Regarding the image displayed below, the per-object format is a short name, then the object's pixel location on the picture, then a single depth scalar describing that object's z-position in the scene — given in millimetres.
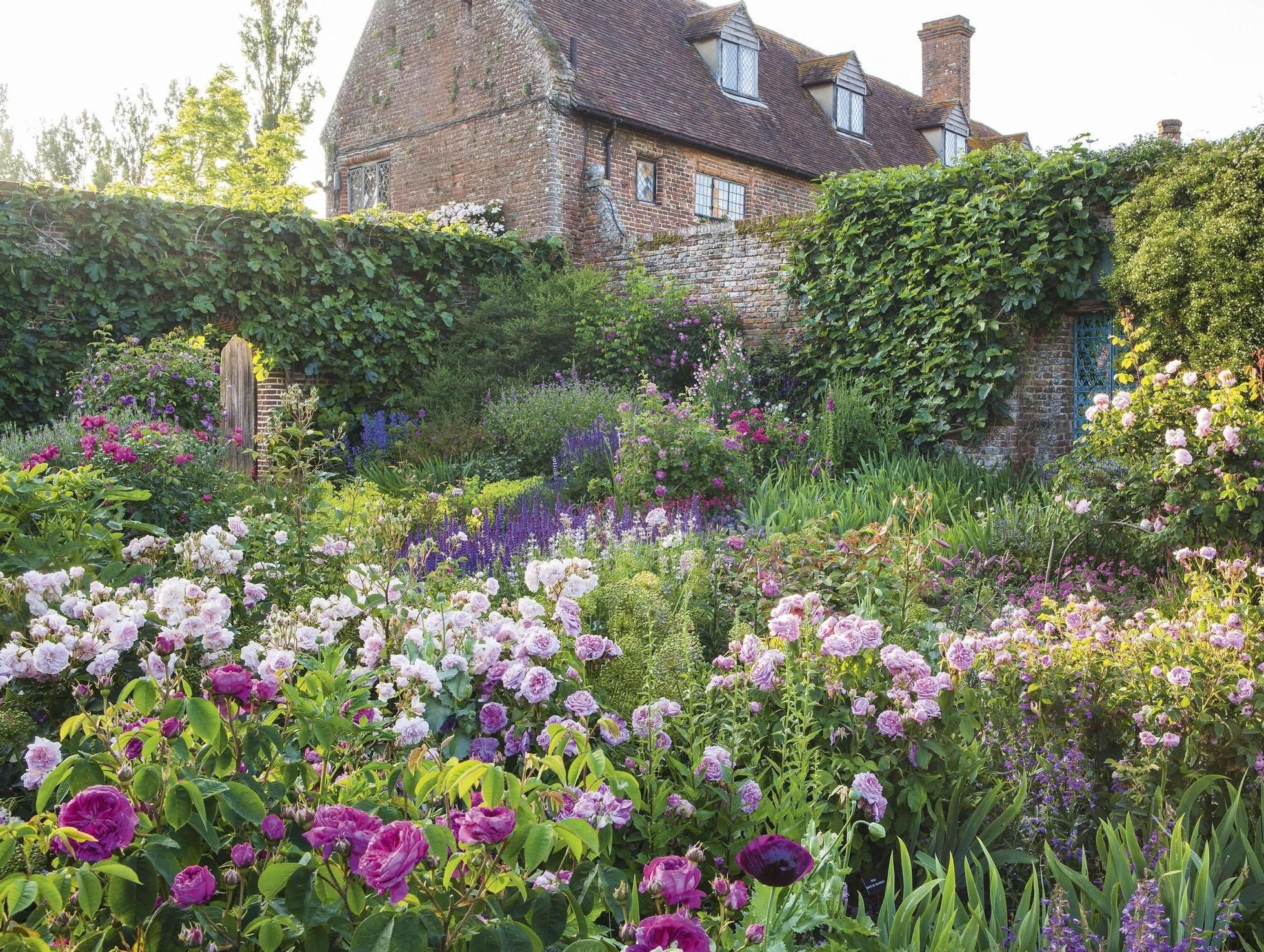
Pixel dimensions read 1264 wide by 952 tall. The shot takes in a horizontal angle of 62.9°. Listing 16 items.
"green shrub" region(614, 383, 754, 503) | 8078
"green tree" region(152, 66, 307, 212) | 24438
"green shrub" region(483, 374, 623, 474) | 10336
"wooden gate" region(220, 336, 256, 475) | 15188
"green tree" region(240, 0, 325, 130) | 26219
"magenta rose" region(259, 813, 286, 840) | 1729
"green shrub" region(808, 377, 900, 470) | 10352
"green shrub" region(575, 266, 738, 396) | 13500
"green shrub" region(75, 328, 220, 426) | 9961
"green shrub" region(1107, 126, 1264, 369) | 8820
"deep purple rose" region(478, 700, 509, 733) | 2594
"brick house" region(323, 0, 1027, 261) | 16500
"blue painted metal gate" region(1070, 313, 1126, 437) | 10828
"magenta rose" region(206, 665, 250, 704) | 1869
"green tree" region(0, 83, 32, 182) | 35938
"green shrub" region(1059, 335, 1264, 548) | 6613
